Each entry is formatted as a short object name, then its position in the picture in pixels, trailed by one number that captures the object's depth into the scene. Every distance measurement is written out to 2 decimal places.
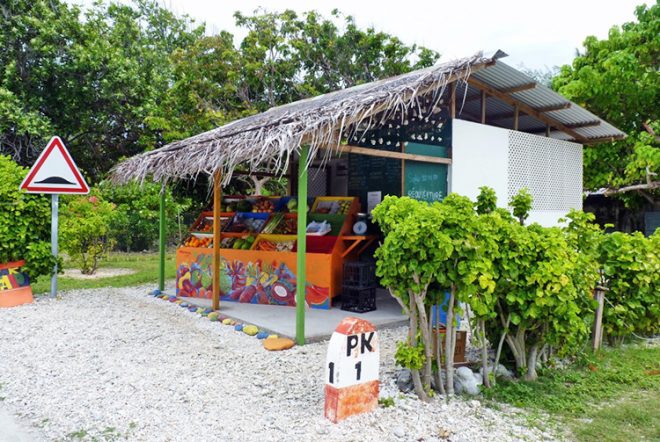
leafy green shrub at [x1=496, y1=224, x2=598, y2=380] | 3.88
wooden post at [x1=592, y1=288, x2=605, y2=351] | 5.12
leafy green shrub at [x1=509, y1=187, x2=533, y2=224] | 4.75
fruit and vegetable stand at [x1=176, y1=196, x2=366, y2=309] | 7.21
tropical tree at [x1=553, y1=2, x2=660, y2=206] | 11.46
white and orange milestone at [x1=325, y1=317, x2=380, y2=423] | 3.34
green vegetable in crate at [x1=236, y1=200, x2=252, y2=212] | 9.08
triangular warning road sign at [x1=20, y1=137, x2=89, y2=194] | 7.10
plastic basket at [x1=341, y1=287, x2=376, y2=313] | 6.91
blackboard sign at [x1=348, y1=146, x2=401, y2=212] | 7.87
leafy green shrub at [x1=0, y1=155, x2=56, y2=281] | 7.04
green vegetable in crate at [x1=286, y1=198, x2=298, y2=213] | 8.35
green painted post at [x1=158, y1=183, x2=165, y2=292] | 8.58
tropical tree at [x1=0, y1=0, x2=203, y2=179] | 12.78
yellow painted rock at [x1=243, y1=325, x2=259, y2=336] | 5.90
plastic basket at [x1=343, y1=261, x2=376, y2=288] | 6.86
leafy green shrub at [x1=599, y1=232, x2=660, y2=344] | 5.25
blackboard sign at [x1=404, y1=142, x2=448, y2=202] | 6.97
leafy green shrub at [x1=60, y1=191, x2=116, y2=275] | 10.47
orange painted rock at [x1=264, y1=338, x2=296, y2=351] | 5.21
